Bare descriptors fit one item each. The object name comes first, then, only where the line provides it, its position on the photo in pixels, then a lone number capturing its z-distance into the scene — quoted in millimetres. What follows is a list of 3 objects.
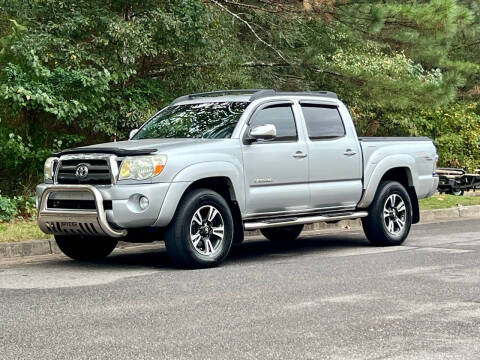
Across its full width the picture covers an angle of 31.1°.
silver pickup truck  9062
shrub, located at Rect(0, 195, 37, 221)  13219
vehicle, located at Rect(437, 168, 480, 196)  22453
